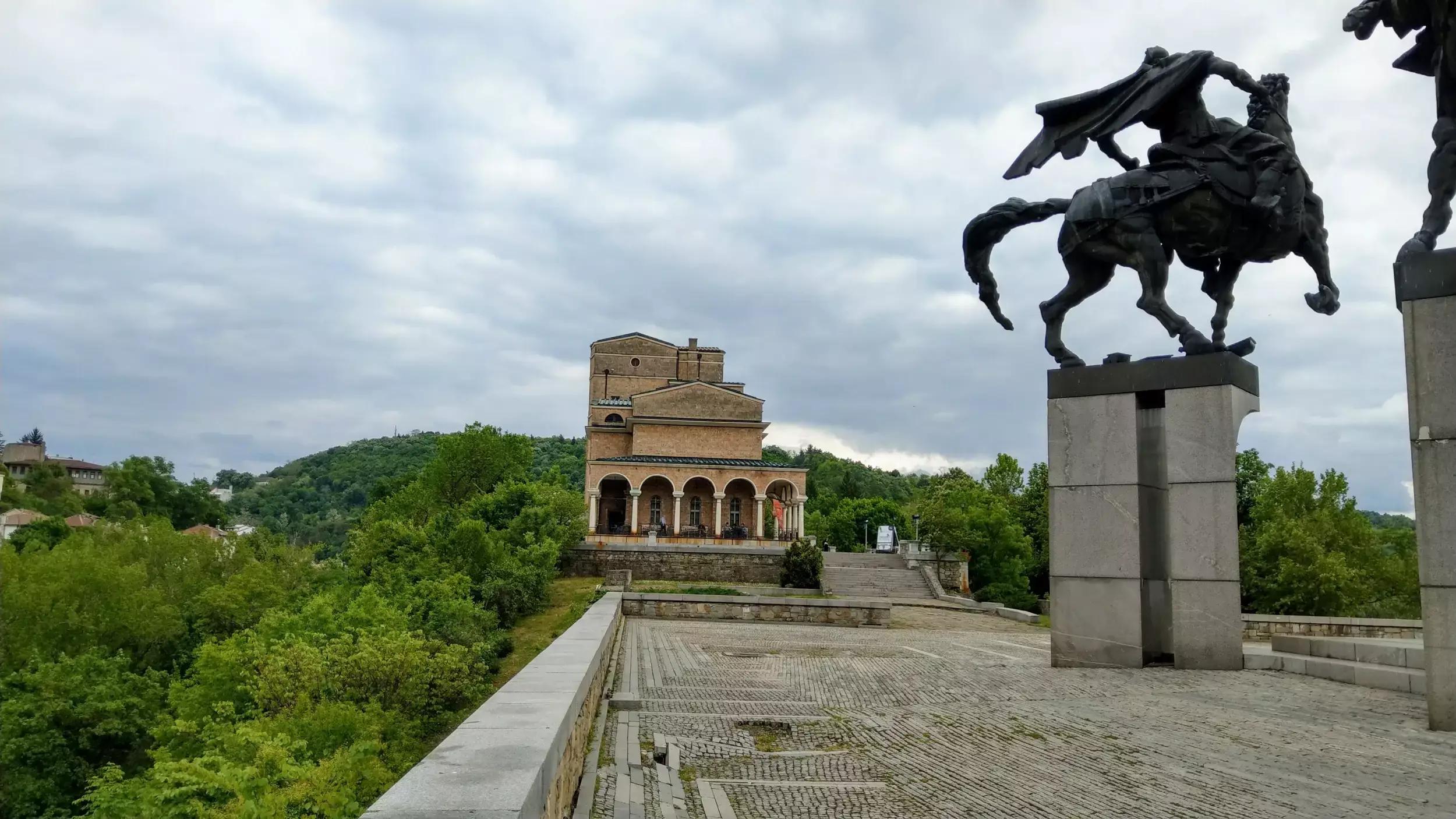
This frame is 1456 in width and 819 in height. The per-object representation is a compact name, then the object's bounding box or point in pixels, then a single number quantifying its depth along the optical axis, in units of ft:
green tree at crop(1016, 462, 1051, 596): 142.20
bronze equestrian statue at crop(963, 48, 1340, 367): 31.35
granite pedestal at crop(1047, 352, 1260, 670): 31.53
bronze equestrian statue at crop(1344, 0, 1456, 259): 22.58
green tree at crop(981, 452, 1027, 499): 177.80
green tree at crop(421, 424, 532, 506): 163.32
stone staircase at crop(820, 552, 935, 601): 107.14
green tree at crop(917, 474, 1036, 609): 120.67
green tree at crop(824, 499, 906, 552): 214.28
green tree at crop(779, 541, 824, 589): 108.27
